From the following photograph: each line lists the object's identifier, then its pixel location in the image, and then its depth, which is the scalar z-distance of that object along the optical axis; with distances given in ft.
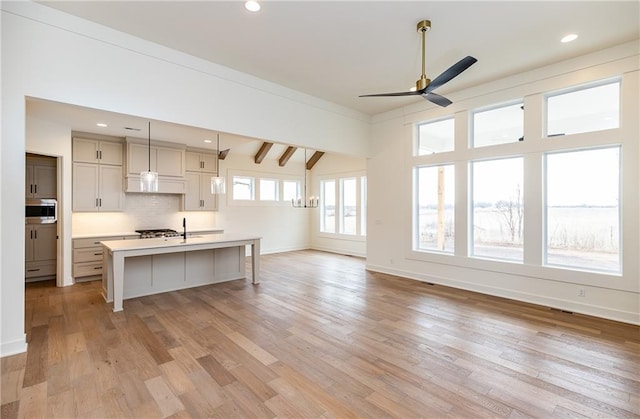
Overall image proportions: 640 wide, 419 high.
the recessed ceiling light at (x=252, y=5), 9.16
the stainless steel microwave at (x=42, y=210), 17.37
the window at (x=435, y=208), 17.62
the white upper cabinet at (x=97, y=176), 18.95
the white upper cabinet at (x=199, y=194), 23.66
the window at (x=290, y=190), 31.17
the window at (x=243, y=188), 27.58
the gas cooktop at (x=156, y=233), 20.46
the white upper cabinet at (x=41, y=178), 17.81
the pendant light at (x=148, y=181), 14.60
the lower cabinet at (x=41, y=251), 17.72
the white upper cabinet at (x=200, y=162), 23.76
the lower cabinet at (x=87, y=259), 17.78
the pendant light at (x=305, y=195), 31.77
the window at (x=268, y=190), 29.60
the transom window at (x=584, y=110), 12.44
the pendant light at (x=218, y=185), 17.54
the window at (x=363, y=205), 27.99
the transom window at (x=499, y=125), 14.92
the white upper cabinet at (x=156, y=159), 20.51
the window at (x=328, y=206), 30.96
